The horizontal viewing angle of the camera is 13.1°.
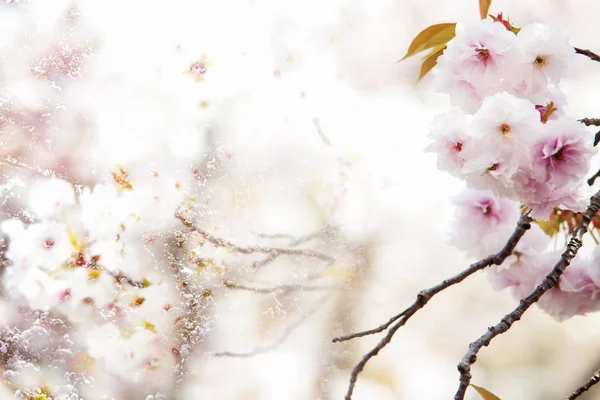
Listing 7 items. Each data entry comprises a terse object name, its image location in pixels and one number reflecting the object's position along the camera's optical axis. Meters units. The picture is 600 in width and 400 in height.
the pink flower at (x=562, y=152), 1.68
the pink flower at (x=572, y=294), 1.80
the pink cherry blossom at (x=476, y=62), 1.69
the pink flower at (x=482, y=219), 1.81
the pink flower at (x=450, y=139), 1.70
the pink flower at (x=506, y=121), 1.68
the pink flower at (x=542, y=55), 1.69
